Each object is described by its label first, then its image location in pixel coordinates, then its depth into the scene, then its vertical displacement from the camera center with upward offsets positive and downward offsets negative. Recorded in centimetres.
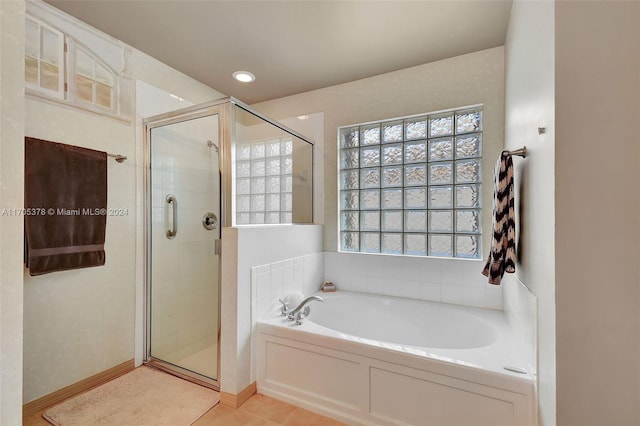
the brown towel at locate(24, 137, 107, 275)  153 +4
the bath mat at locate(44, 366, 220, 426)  155 -118
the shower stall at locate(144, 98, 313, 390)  190 -1
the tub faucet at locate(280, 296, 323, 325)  185 -69
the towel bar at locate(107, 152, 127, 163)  194 +40
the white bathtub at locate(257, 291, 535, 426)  128 -88
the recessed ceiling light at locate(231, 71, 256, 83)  251 +129
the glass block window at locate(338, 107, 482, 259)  223 +25
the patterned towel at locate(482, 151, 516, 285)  140 -6
